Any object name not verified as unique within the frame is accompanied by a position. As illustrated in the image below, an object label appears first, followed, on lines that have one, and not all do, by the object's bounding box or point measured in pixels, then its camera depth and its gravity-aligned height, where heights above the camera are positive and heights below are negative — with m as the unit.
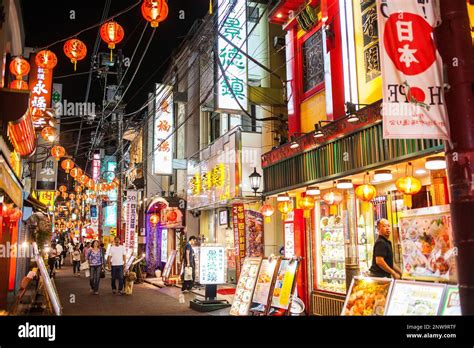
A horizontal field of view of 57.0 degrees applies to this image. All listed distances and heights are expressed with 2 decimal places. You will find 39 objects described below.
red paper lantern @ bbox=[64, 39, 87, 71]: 12.61 +5.58
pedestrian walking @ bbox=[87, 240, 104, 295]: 18.62 -0.86
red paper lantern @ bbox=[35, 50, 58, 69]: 13.56 +5.72
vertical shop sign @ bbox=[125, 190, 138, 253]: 26.70 +1.31
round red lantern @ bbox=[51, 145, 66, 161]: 20.54 +4.33
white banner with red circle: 5.51 +2.11
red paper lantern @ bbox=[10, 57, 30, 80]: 12.94 +5.24
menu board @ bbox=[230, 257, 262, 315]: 10.30 -1.13
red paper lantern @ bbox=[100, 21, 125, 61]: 12.05 +5.75
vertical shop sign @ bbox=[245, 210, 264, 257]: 18.64 +0.28
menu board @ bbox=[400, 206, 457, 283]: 5.87 -0.13
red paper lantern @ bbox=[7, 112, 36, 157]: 11.85 +3.14
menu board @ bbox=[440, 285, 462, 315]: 5.23 -0.81
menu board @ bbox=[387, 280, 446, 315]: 5.46 -0.80
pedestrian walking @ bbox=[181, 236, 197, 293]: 17.59 -1.06
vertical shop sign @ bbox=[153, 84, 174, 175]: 26.34 +6.07
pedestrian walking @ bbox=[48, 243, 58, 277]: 24.19 -0.94
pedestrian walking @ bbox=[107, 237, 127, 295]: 18.67 -0.84
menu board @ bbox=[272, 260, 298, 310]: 9.32 -0.98
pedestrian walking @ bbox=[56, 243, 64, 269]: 36.58 -1.50
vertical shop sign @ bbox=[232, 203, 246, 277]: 18.34 +0.24
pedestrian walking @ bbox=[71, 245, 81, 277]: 30.31 -1.18
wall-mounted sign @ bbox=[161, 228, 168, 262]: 29.30 -0.24
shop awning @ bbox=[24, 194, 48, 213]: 21.80 +2.14
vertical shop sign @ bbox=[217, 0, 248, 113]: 16.88 +7.04
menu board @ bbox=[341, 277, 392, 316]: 6.24 -0.88
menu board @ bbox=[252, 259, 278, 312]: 9.84 -1.01
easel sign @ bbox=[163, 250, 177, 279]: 22.86 -1.23
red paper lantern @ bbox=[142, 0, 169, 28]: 10.34 +5.44
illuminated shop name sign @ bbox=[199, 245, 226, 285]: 14.77 -0.83
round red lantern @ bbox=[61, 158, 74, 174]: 24.47 +4.44
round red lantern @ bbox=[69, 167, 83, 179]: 26.38 +4.30
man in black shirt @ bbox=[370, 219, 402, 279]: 8.14 -0.36
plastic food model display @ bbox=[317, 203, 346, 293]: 12.18 -0.48
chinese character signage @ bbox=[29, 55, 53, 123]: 16.11 +5.77
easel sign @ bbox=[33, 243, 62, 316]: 9.48 -1.04
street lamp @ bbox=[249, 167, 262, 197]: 16.92 +2.26
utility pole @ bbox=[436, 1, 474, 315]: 4.93 +1.22
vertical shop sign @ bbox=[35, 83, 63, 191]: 24.44 +3.98
